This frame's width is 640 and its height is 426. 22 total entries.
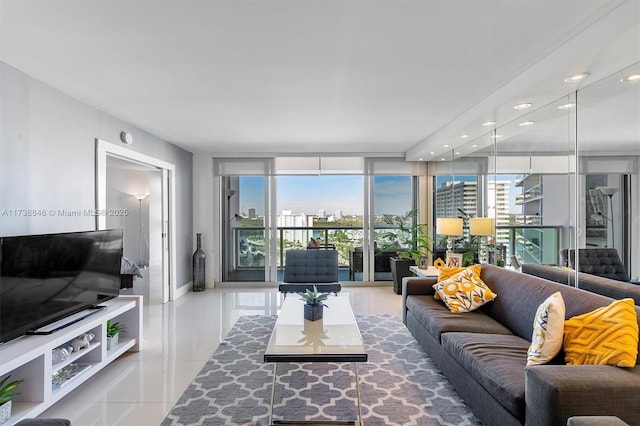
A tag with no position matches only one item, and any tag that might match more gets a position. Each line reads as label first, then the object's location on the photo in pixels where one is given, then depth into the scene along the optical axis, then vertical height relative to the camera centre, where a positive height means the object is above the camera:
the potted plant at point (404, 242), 5.92 -0.51
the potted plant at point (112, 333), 3.12 -1.09
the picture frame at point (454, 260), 4.59 -0.61
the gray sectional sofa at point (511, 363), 1.59 -0.90
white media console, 2.14 -1.05
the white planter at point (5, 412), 1.99 -1.15
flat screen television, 2.24 -0.47
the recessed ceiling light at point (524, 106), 3.07 +0.99
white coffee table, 2.27 -0.93
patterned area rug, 2.31 -1.35
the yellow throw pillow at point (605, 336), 1.77 -0.67
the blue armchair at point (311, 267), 4.99 -0.77
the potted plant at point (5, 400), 1.99 -1.09
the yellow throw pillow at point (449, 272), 3.60 -0.61
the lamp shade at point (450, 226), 4.76 -0.16
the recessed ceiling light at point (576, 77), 2.43 +0.99
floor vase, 6.04 -0.97
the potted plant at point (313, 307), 3.06 -0.83
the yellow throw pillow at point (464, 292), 3.19 -0.74
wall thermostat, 4.03 +0.92
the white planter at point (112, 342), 3.11 -1.16
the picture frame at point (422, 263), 5.10 -0.73
